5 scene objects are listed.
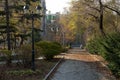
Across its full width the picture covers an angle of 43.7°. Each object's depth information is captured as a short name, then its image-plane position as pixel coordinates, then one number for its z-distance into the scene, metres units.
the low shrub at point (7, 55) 9.83
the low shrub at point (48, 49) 14.79
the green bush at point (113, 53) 7.96
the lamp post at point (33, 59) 9.50
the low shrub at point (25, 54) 9.93
